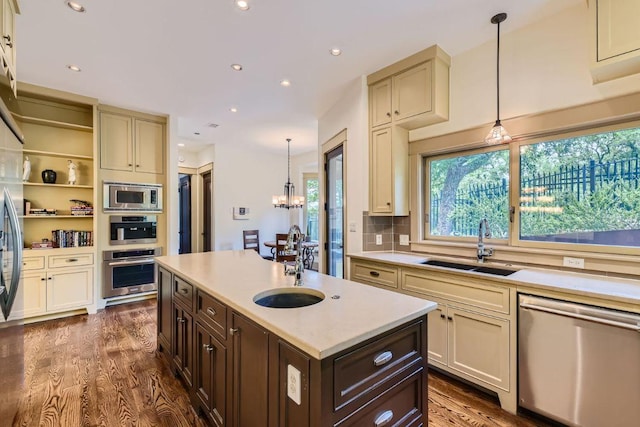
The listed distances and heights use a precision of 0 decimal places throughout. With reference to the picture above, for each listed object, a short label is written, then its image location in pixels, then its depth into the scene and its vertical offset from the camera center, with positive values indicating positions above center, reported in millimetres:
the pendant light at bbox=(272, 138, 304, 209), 6359 +261
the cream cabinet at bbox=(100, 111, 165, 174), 4168 +1032
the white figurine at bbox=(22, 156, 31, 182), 3553 +536
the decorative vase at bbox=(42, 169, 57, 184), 3732 +467
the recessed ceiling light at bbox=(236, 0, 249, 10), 2104 +1518
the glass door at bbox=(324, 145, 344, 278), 3967 +10
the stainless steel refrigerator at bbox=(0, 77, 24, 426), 1481 -303
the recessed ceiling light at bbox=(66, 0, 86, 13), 2135 +1530
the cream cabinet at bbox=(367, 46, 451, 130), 2707 +1191
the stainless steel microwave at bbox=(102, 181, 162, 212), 4133 +233
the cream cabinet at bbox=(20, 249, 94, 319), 3502 -887
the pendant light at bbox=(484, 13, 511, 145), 2234 +607
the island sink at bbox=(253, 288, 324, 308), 1625 -485
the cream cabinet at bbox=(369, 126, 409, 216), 3008 +422
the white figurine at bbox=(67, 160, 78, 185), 3898 +541
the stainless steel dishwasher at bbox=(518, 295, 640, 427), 1550 -878
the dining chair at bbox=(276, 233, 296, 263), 5391 -663
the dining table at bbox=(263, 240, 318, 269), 5492 -757
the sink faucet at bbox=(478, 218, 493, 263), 2521 -290
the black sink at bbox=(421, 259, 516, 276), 2307 -481
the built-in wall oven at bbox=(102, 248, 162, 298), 4104 -862
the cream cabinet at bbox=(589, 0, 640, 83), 1701 +1053
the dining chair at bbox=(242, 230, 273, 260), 6547 -626
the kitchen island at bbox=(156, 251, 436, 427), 1019 -595
